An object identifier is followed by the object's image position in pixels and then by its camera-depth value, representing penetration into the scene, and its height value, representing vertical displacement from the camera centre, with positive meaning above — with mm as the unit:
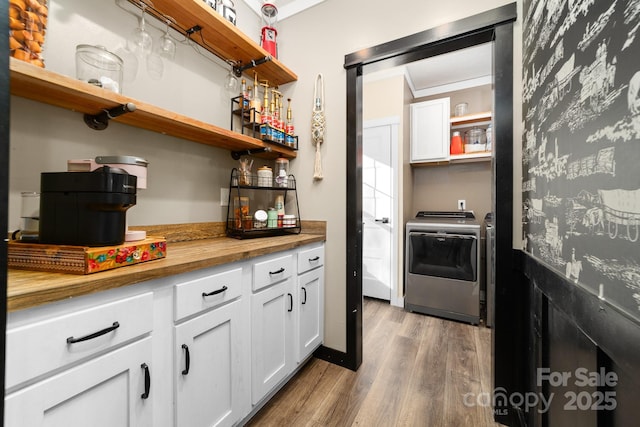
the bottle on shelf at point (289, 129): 1875 +655
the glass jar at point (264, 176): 1799 +281
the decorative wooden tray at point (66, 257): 743 -132
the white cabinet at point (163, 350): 609 -445
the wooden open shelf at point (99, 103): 810 +448
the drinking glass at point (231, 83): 1725 +910
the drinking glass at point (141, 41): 1196 +857
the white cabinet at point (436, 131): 3055 +1068
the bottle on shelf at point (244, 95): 1737 +832
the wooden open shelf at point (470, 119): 3006 +1206
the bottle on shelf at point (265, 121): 1690 +639
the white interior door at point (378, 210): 3023 +85
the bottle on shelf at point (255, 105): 1705 +764
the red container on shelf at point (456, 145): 3182 +909
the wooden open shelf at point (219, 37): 1299 +1070
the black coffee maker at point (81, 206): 804 +25
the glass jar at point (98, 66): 1030 +617
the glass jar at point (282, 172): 1889 +335
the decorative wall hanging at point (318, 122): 1854 +685
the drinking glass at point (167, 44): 1296 +871
